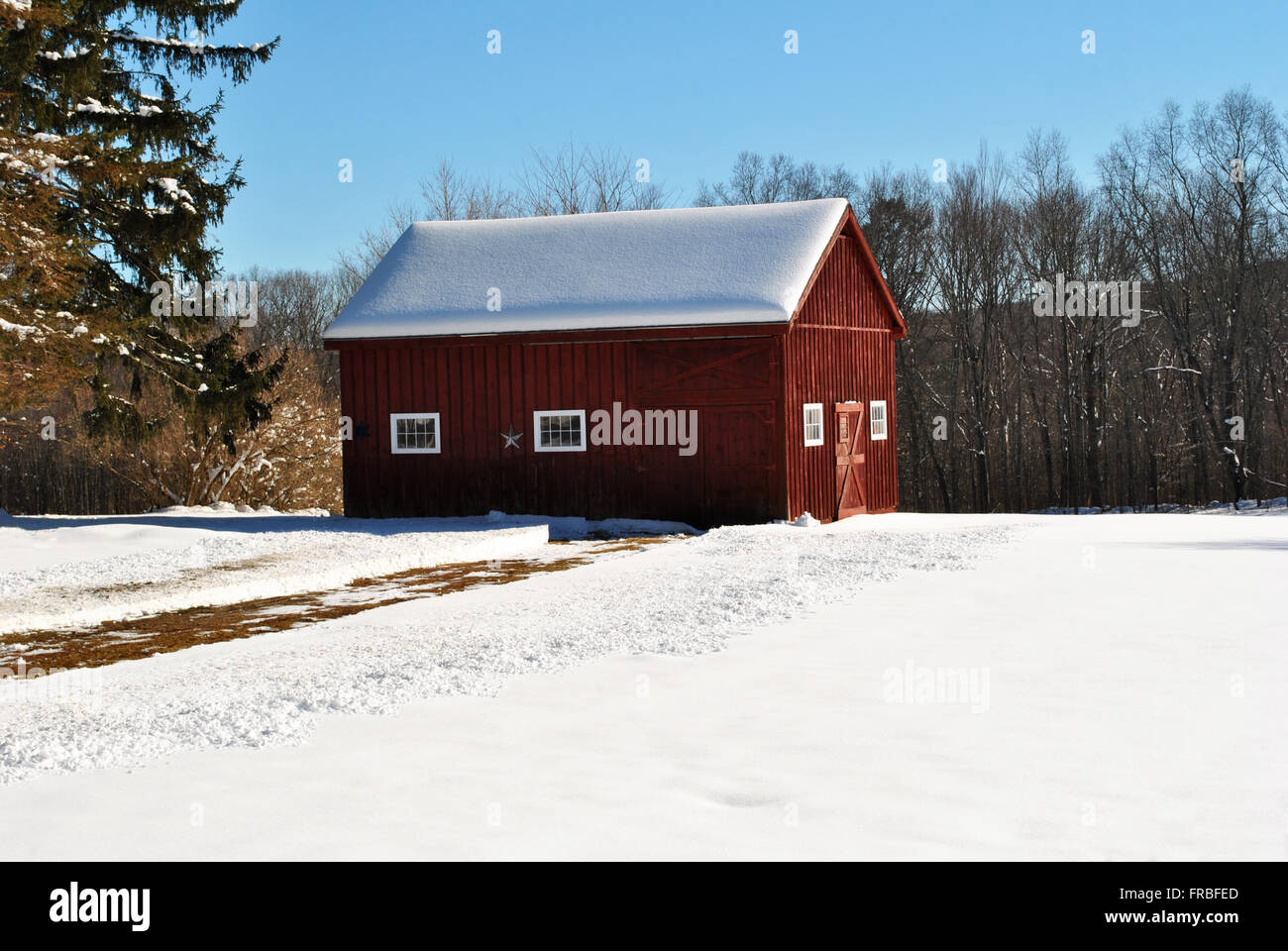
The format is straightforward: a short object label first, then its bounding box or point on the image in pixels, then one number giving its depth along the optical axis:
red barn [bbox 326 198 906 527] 20.14
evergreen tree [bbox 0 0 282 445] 19.77
